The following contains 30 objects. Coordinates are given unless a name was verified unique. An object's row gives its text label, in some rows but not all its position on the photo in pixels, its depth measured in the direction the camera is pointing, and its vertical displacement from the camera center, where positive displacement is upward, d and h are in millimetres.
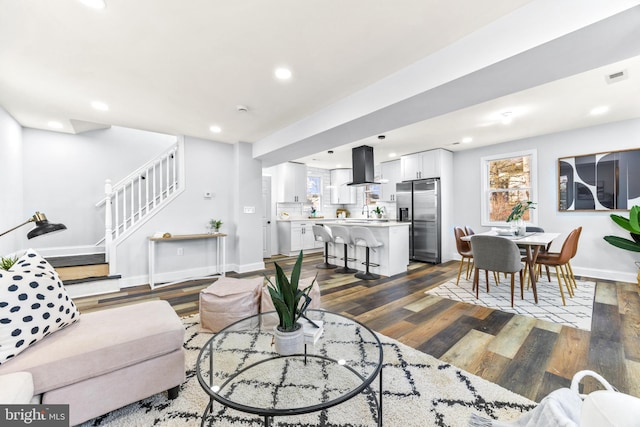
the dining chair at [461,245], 4172 -530
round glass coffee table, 1125 -790
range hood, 5230 +961
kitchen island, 4480 -676
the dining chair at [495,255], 3021 -523
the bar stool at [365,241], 4285 -469
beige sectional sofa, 1241 -750
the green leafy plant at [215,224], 4727 -173
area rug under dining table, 2770 -1103
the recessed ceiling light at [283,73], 2471 +1356
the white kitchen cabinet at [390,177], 6703 +930
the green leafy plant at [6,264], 1752 -322
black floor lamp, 1764 -70
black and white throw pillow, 1237 -472
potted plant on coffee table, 1354 -541
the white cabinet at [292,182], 7117 +888
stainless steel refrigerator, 5574 -58
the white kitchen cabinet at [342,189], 7969 +738
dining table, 3115 -359
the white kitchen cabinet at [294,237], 6910 -626
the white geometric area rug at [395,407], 1409 -1113
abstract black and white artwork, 3980 +475
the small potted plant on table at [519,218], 3752 -104
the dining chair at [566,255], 3307 -559
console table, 3963 -529
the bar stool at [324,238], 5088 -497
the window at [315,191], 7964 +686
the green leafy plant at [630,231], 3633 -286
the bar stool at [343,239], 4675 -473
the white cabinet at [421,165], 5621 +1067
